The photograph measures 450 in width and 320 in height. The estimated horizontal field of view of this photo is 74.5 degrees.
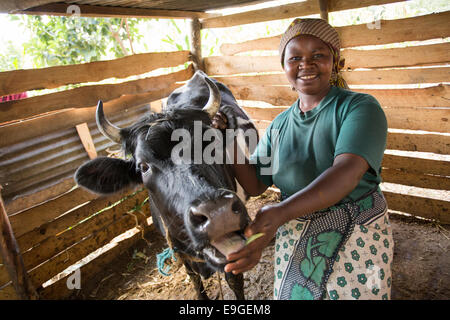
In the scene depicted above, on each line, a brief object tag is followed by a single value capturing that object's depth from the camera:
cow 1.50
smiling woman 1.54
